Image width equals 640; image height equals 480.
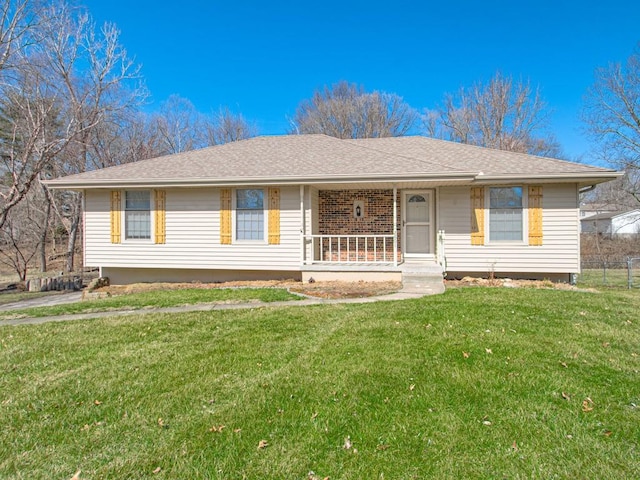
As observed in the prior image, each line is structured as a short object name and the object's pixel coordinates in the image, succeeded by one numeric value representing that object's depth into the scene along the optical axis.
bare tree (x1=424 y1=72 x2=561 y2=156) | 25.70
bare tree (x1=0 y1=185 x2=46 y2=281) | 18.84
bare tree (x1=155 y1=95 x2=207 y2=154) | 25.99
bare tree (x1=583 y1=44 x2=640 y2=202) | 21.52
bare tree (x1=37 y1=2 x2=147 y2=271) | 15.55
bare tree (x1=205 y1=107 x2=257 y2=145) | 29.30
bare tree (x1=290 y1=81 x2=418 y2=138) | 26.86
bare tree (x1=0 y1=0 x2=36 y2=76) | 12.62
